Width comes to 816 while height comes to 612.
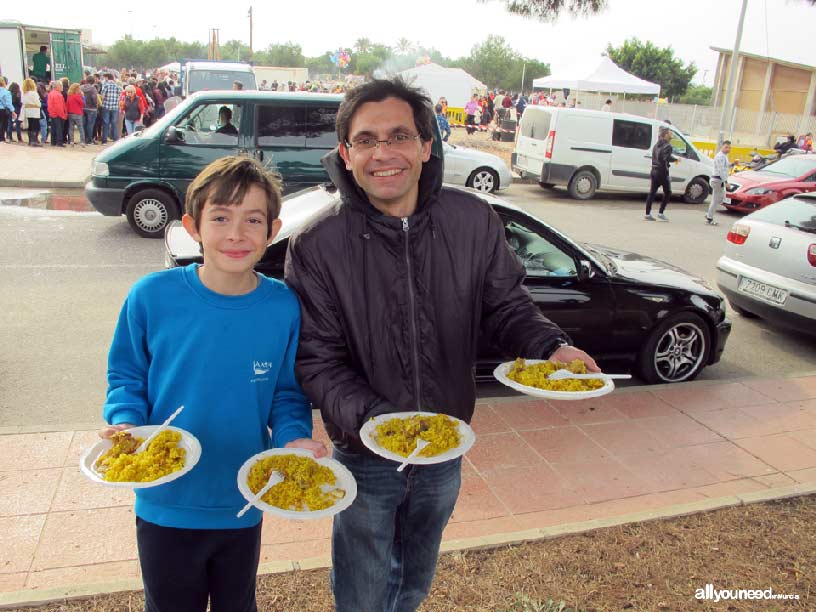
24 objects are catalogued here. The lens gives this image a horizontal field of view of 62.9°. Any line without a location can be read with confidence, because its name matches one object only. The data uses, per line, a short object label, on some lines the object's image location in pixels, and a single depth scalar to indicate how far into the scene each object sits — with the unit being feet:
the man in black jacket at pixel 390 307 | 7.30
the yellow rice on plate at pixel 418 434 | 7.02
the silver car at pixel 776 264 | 22.65
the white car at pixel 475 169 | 48.24
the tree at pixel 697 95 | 288.75
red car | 51.62
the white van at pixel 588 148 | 53.36
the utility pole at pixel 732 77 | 74.12
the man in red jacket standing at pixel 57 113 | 58.70
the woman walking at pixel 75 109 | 59.82
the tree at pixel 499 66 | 339.57
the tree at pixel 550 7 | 15.38
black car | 17.78
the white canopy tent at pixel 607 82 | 83.25
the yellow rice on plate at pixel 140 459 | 6.36
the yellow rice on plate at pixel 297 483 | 6.69
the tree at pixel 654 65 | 258.16
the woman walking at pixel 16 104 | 63.41
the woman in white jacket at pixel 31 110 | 57.52
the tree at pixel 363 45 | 359.62
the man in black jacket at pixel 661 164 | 47.73
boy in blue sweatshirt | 6.85
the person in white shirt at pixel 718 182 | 48.52
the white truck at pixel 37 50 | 66.49
